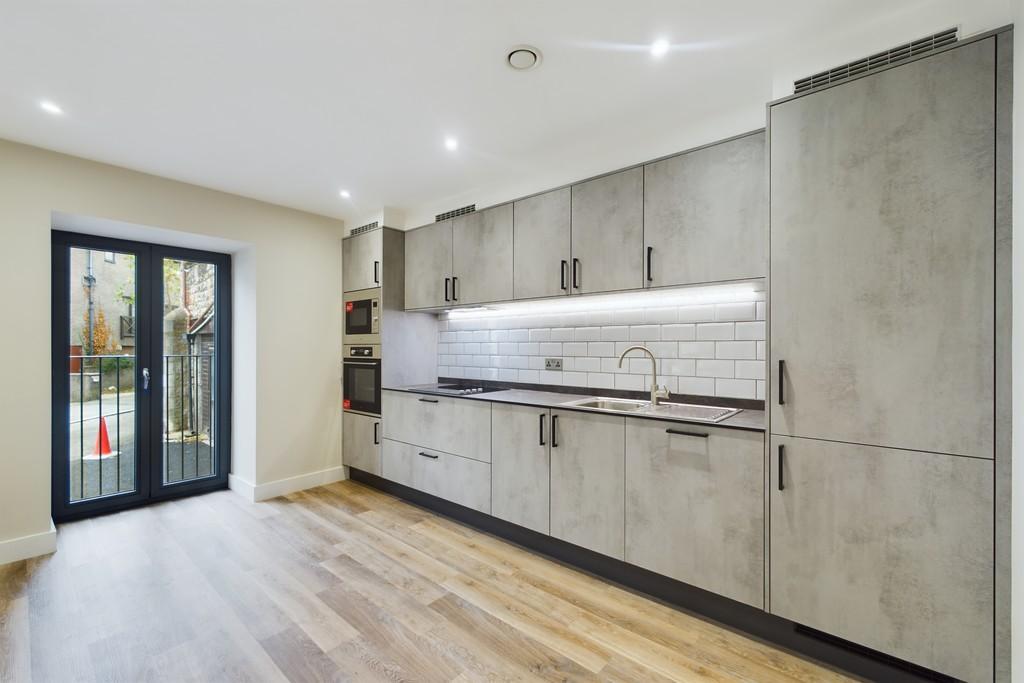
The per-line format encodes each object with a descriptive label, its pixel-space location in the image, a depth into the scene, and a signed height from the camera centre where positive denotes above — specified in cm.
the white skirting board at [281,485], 380 -130
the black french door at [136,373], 328 -27
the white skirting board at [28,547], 268 -127
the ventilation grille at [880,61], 160 +108
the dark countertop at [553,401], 207 -40
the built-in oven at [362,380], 400 -37
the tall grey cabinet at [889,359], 154 -7
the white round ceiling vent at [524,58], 191 +124
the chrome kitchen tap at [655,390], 270 -31
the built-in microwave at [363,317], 401 +21
